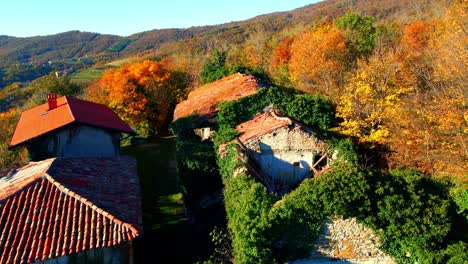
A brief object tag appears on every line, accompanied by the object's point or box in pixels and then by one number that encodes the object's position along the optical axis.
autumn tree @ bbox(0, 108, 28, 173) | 25.86
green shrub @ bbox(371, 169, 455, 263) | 13.61
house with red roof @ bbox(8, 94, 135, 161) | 22.47
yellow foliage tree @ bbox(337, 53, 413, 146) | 21.47
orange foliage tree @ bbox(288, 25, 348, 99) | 31.55
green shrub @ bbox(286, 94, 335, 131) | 22.83
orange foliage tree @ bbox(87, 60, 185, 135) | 39.28
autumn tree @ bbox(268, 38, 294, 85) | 41.47
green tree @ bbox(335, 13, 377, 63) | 36.72
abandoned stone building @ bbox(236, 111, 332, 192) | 19.83
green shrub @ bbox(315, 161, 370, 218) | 13.51
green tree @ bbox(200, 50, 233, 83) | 37.47
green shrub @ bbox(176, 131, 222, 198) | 20.33
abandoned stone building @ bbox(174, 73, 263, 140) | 23.92
